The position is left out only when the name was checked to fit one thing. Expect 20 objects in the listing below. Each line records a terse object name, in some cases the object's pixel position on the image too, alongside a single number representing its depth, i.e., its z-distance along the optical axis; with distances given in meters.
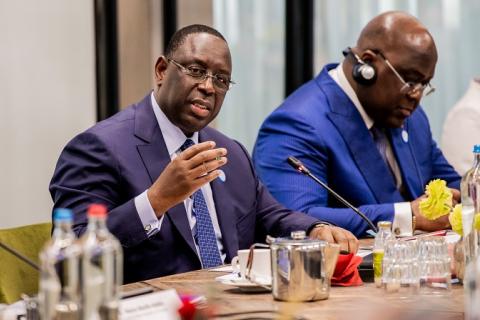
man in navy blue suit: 5.03
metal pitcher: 4.05
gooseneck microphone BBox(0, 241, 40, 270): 3.39
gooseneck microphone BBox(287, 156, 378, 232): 5.27
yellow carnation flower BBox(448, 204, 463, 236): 4.48
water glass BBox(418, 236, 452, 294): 4.36
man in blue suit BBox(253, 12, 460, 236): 7.12
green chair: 5.26
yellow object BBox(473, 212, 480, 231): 4.14
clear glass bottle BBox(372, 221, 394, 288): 4.53
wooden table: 3.78
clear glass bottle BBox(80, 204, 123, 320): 2.81
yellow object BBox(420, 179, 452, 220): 4.62
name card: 3.28
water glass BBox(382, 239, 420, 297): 4.34
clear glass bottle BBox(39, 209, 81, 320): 2.79
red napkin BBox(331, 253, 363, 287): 4.54
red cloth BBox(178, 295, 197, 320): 3.01
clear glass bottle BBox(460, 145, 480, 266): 4.43
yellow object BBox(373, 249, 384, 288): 4.52
